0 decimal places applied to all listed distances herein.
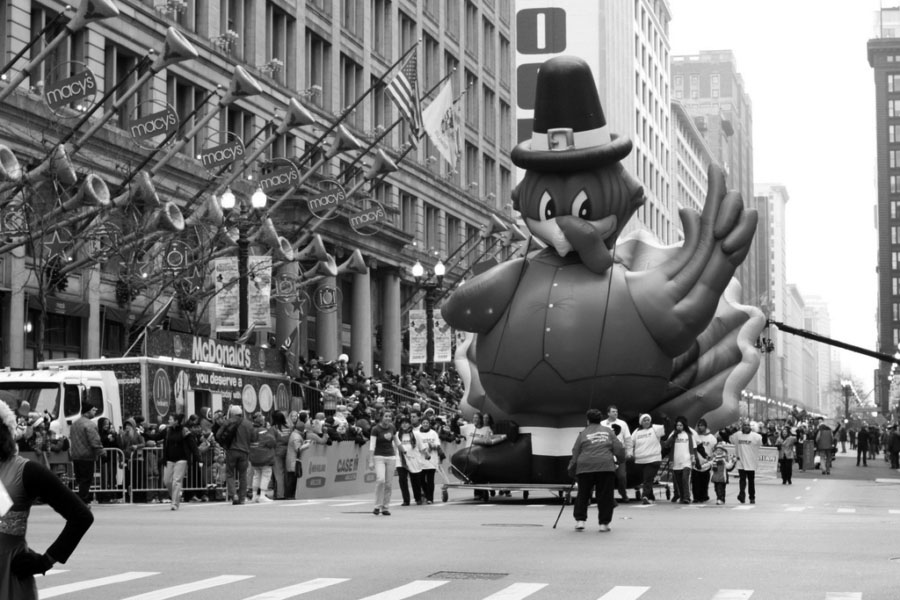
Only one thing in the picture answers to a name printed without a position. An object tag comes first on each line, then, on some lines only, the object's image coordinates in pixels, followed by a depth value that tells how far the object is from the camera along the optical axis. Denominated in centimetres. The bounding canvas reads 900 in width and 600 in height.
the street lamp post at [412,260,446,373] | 4200
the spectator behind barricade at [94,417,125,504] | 2530
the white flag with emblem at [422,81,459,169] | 3997
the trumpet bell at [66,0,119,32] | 2748
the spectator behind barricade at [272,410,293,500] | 2720
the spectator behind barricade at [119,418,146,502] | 2531
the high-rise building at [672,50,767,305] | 17850
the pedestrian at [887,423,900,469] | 5206
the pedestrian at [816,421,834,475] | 4369
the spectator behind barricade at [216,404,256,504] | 2435
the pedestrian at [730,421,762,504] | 2620
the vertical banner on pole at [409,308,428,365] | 4459
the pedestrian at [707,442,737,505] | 2527
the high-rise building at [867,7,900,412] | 16675
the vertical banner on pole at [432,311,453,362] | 4484
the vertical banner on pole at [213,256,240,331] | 3381
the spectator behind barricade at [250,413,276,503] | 2556
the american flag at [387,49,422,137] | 3706
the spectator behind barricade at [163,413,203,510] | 2350
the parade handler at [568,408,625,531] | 1748
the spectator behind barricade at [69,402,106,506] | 2233
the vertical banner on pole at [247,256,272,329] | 3506
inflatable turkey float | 2462
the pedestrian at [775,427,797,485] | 3484
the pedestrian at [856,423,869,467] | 5618
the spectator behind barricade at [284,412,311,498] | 2691
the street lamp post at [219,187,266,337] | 2941
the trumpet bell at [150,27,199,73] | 2969
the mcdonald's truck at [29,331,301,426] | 2756
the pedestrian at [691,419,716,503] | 2558
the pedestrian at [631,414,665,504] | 2439
